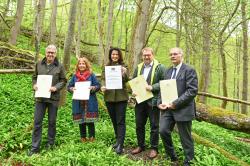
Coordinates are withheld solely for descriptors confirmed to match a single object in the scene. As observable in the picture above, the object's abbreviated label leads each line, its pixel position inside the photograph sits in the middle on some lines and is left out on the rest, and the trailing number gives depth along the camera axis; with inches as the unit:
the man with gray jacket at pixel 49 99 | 164.0
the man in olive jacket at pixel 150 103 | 156.0
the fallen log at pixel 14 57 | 320.9
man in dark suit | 139.6
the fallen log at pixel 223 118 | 206.7
